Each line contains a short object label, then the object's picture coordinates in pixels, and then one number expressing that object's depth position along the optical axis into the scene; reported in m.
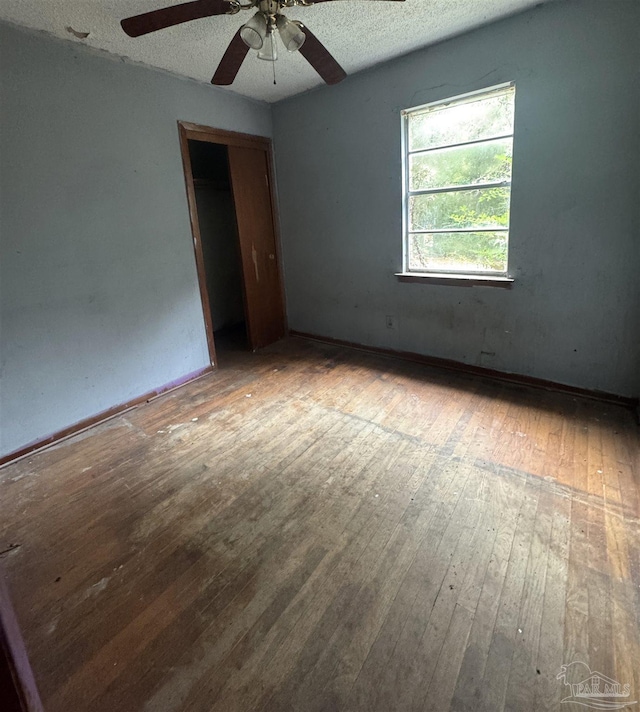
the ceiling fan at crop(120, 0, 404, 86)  1.68
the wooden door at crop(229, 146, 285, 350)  3.77
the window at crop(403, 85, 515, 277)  2.76
